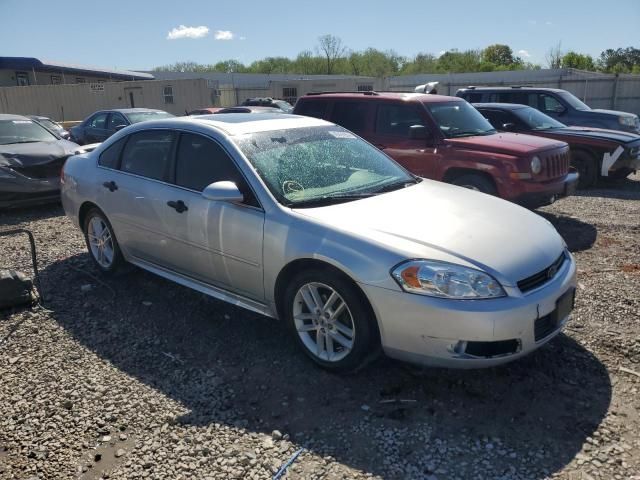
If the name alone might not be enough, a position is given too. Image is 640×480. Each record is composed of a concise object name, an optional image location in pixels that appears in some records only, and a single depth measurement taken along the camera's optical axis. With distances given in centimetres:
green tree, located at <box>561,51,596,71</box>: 6956
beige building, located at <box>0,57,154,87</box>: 3484
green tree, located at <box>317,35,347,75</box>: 7862
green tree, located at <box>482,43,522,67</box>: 8225
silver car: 304
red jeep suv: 678
